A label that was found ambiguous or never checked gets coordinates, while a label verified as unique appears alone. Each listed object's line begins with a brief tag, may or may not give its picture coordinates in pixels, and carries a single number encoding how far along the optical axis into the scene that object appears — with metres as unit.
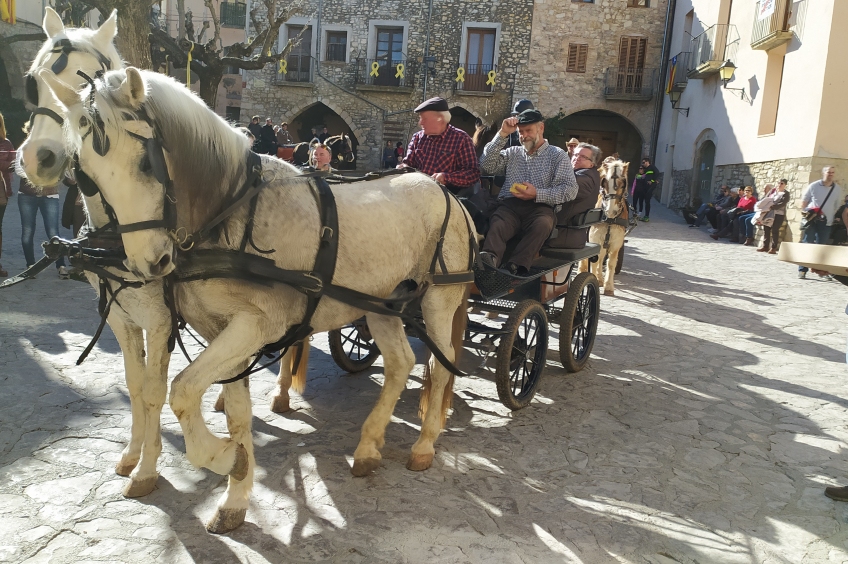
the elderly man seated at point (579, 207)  5.57
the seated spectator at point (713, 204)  19.79
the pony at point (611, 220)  9.62
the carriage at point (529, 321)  4.60
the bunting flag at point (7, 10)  15.89
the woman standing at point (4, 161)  7.95
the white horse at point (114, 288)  2.89
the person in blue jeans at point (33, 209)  7.81
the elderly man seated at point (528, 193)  4.88
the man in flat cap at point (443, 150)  5.29
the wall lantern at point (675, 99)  25.80
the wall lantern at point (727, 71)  20.21
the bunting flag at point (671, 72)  25.83
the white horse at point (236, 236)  2.43
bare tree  12.36
